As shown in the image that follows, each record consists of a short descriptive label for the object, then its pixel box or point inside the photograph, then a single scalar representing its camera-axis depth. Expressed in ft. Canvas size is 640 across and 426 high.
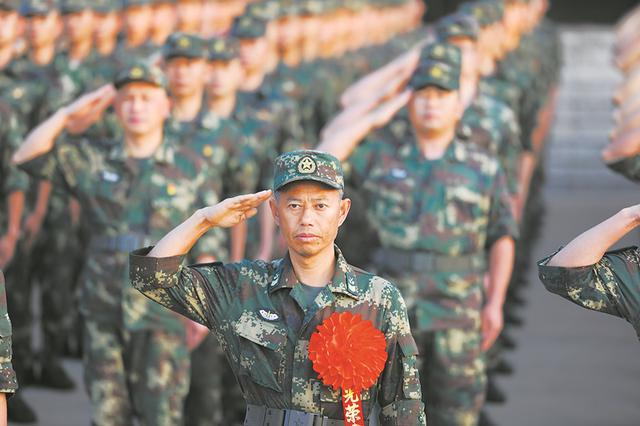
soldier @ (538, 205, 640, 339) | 37.27
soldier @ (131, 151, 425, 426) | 35.42
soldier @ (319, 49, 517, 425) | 53.01
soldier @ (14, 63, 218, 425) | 51.93
